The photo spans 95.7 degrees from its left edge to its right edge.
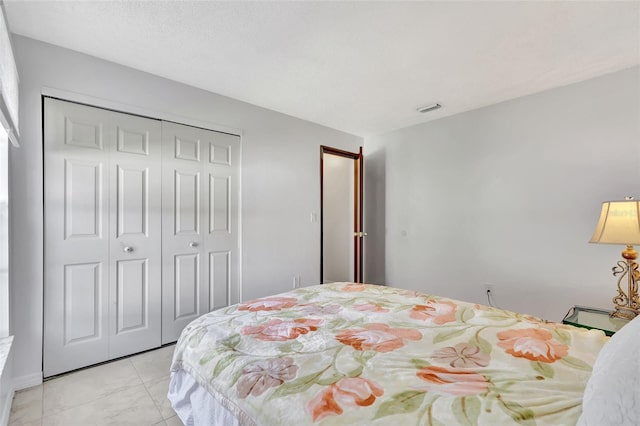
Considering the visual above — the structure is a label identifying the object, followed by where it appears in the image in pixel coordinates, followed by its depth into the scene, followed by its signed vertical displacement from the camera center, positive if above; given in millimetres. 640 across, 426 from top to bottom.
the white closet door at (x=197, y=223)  2652 -91
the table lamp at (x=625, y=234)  1866 -142
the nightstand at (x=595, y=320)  1864 -737
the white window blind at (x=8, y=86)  1459 +714
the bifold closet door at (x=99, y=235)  2135 -168
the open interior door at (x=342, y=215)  4137 -25
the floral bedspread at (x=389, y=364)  830 -559
